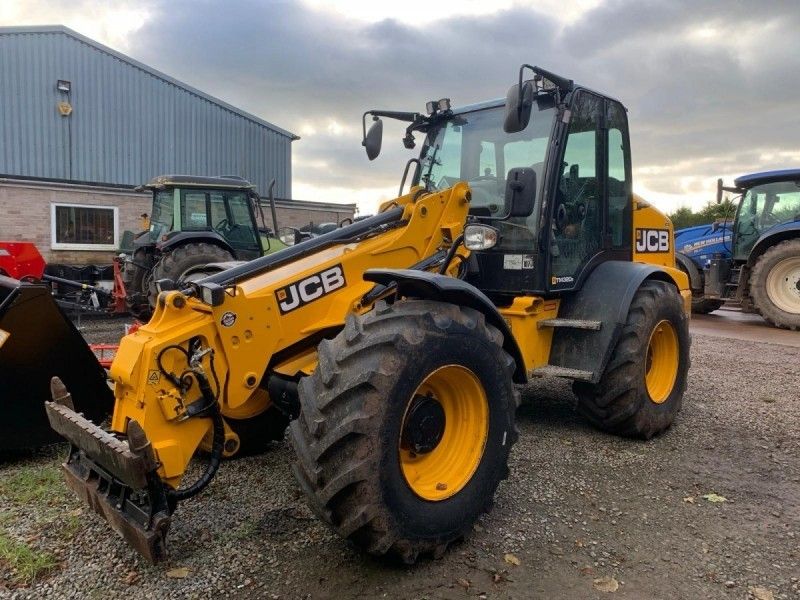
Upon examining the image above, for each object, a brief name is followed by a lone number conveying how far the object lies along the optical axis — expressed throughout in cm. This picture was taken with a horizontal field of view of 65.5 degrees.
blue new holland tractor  1129
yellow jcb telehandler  274
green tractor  997
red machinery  1040
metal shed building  1534
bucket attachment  392
